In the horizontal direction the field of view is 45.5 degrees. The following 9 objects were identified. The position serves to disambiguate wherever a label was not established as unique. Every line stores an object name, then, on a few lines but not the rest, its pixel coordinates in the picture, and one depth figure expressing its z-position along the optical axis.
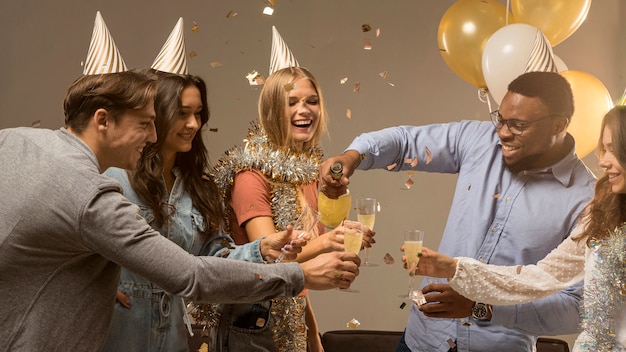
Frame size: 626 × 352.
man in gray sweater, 1.71
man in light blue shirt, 2.35
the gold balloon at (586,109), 2.41
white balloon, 2.50
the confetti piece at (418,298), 2.42
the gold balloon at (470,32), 2.79
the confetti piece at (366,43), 4.00
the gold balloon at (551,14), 2.69
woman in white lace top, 2.05
